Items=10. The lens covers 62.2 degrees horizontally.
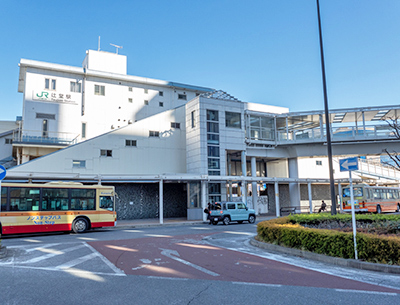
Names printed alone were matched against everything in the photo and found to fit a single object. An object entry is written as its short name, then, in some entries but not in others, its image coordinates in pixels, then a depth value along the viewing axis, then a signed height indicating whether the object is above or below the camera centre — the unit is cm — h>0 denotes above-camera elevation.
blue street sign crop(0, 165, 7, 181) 1162 +99
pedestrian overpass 3625 +631
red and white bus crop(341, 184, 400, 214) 3431 -63
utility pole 1786 +383
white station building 3109 +612
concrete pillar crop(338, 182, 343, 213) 3622 -33
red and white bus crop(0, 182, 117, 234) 1738 -44
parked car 2539 -132
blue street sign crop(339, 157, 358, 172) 964 +87
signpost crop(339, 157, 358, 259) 938 +83
